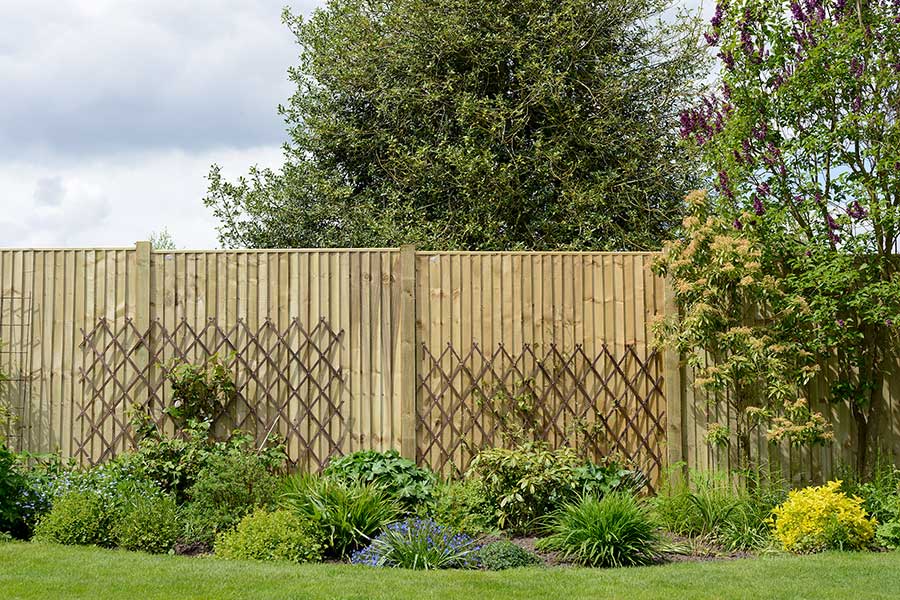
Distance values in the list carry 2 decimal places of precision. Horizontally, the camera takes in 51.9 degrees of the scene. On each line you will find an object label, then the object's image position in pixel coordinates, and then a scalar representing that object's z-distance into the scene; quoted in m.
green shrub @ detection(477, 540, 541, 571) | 6.12
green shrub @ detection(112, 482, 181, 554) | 6.61
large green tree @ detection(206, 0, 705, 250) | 12.94
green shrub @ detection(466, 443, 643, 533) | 7.06
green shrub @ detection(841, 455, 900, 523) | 7.44
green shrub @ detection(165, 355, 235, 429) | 8.00
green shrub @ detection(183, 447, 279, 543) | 6.89
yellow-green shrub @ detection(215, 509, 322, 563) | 6.30
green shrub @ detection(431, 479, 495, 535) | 6.96
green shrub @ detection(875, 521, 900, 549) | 7.00
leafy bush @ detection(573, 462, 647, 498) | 7.55
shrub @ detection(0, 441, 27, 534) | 6.98
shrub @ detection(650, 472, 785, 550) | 7.10
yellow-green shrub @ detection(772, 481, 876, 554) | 6.82
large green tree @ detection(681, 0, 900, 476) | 7.96
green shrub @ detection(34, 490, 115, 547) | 6.71
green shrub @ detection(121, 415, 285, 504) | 7.67
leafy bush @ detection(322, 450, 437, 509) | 7.27
